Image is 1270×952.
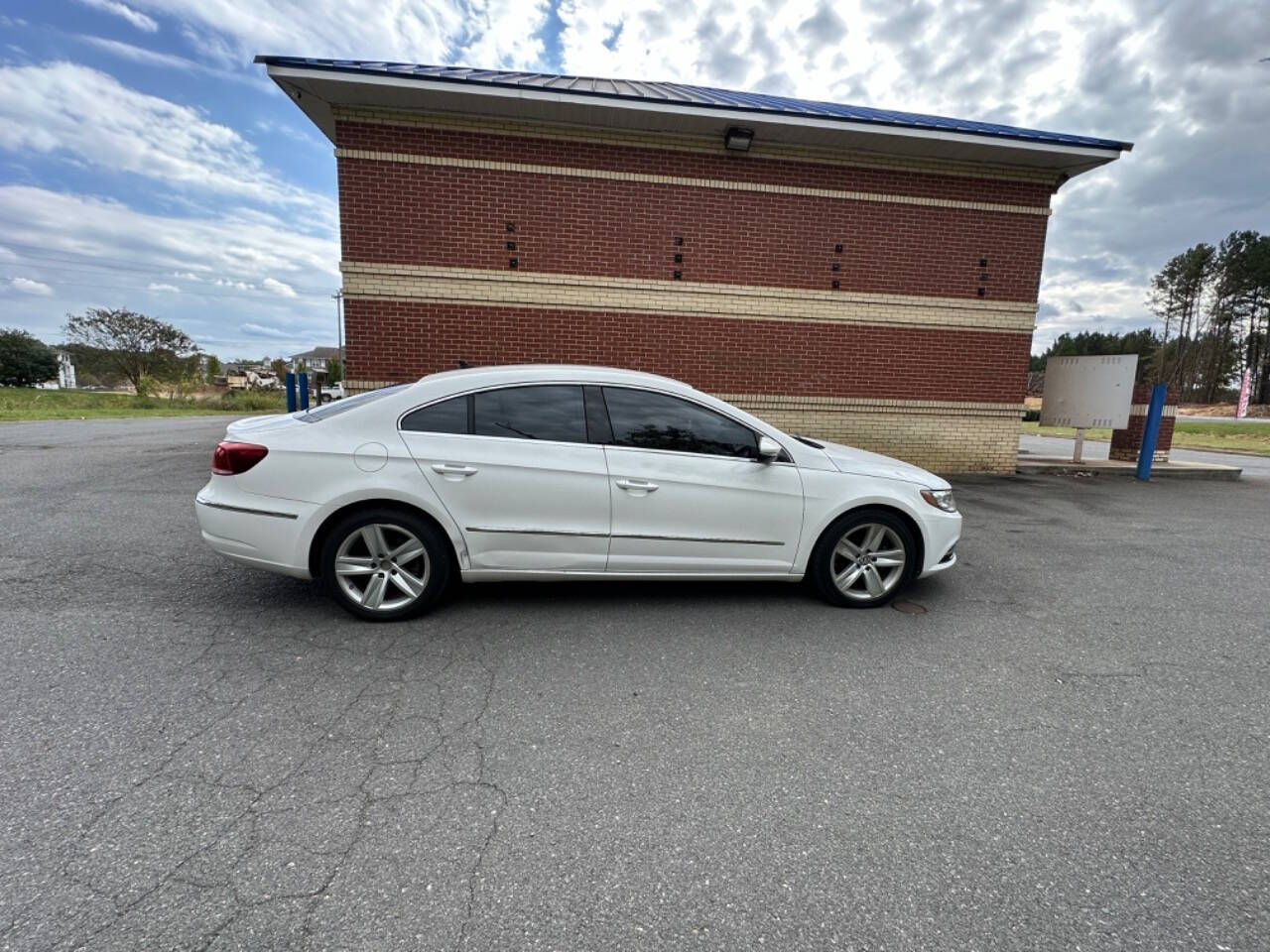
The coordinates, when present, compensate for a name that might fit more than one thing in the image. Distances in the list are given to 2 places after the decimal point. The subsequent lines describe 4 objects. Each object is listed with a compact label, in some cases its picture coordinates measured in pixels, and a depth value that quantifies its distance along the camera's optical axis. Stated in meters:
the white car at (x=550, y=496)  3.60
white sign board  9.92
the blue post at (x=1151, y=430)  9.81
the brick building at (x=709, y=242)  8.33
